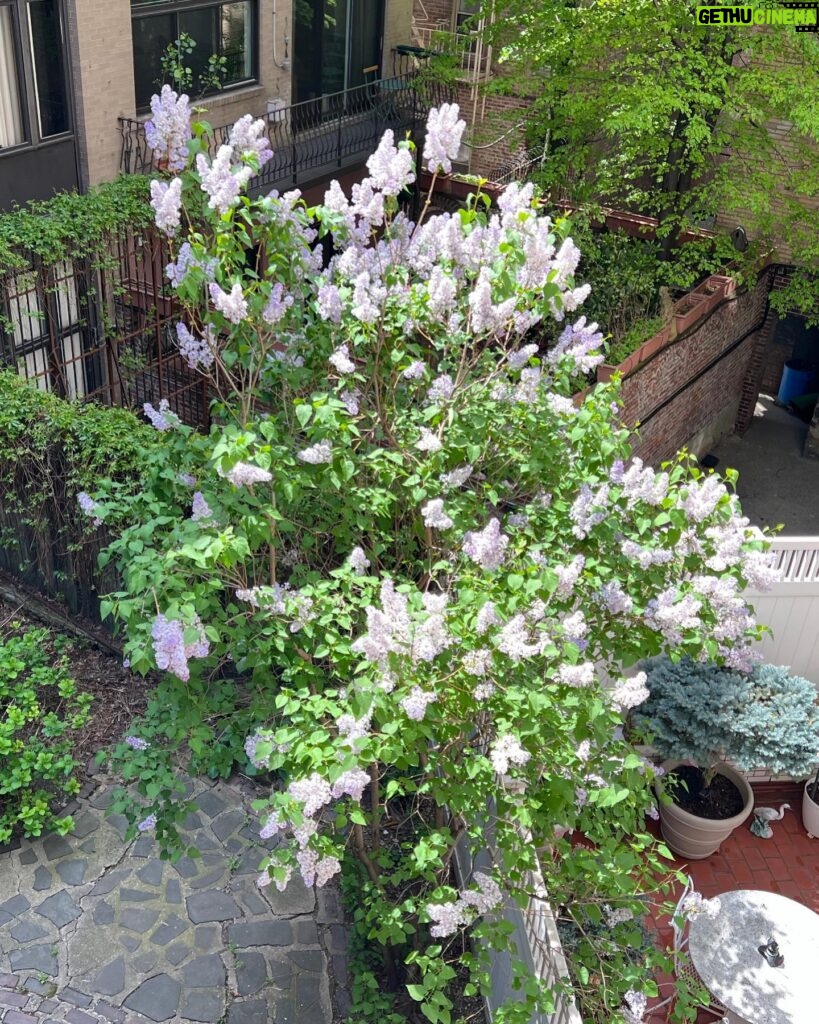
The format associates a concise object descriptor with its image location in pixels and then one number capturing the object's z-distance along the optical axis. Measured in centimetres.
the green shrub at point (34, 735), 700
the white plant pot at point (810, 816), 835
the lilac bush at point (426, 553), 443
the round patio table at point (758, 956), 627
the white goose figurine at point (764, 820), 841
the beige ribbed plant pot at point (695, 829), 786
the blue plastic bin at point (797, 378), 1608
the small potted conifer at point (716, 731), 772
